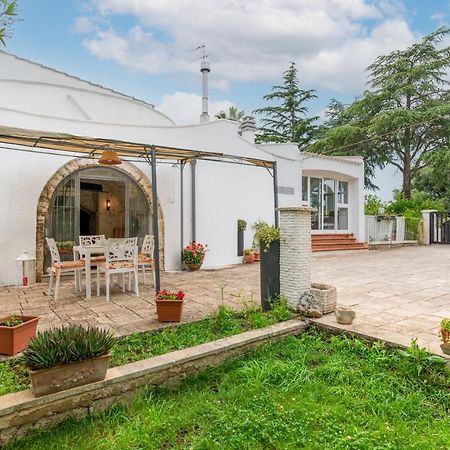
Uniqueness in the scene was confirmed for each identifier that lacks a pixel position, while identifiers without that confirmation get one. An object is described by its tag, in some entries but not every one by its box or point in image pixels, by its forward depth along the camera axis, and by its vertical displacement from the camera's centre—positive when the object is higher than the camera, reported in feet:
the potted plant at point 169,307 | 11.92 -2.83
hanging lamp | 16.99 +3.68
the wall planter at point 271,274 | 13.79 -1.93
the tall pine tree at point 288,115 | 66.69 +23.31
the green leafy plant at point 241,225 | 28.81 +0.24
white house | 19.65 +3.51
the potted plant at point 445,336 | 9.11 -3.05
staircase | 37.32 -1.79
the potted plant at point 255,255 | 29.48 -2.42
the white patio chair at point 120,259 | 15.65 -1.49
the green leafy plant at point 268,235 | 13.71 -0.30
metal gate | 45.01 -0.18
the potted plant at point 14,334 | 9.11 -2.92
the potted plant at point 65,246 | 21.01 -1.09
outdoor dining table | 15.51 -1.19
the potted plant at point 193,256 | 24.68 -2.08
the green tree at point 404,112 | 49.88 +17.91
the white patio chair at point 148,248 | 19.93 -1.20
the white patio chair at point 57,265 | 15.56 -1.72
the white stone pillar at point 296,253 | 13.26 -1.03
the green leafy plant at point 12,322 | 9.25 -2.60
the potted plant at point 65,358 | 7.21 -2.92
